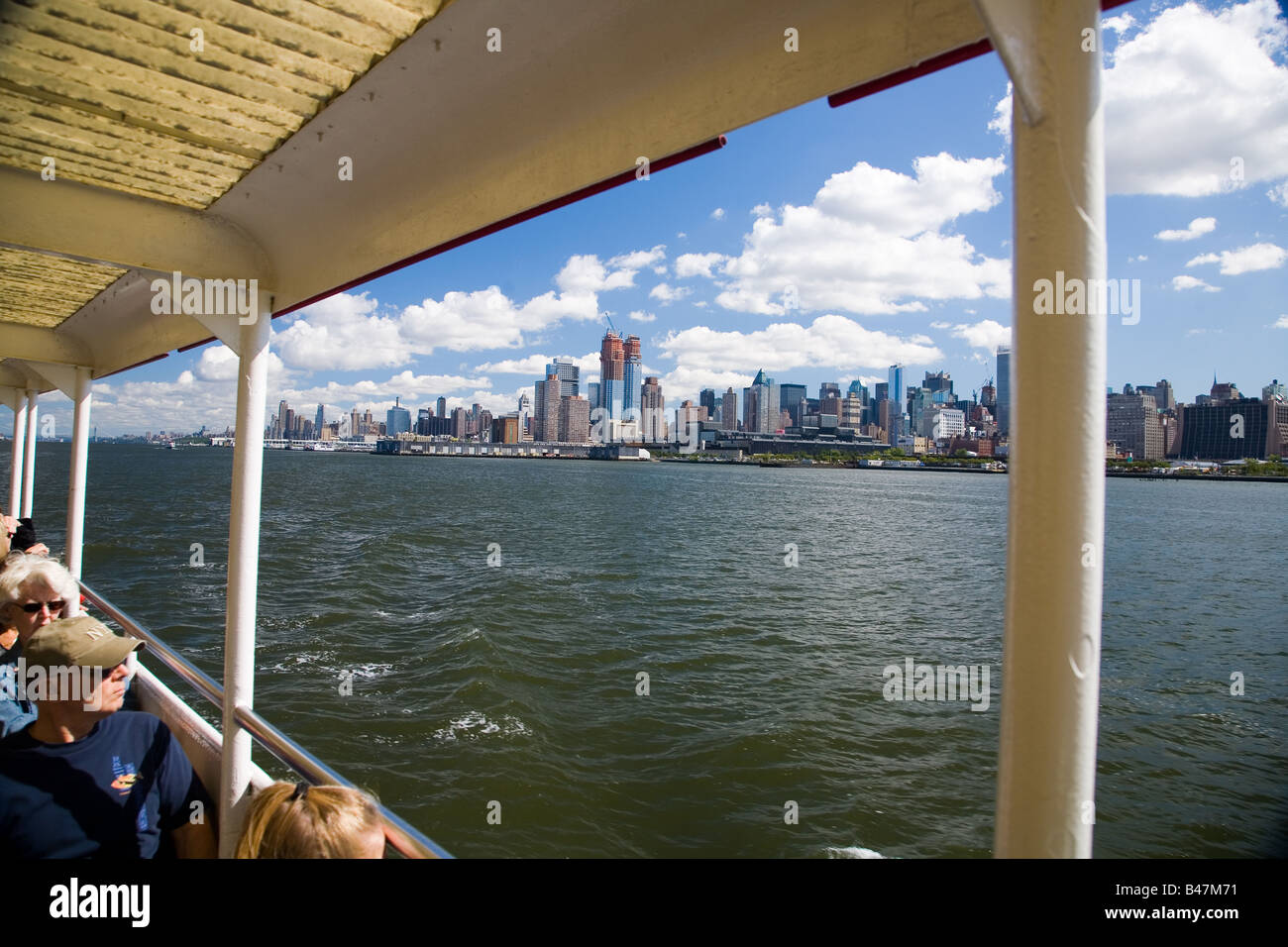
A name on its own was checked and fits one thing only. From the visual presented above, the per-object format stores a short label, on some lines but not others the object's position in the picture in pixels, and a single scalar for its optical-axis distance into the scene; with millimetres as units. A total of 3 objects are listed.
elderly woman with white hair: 3562
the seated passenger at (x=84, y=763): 2230
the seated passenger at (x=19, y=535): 5918
